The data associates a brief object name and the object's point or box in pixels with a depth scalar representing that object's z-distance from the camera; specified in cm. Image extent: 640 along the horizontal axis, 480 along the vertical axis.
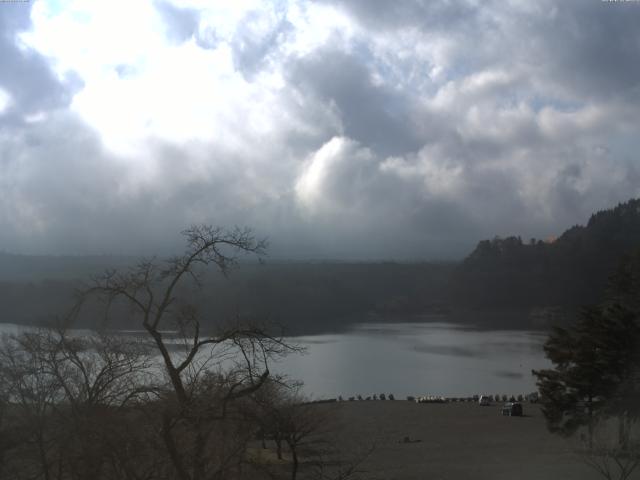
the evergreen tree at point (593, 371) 1545
